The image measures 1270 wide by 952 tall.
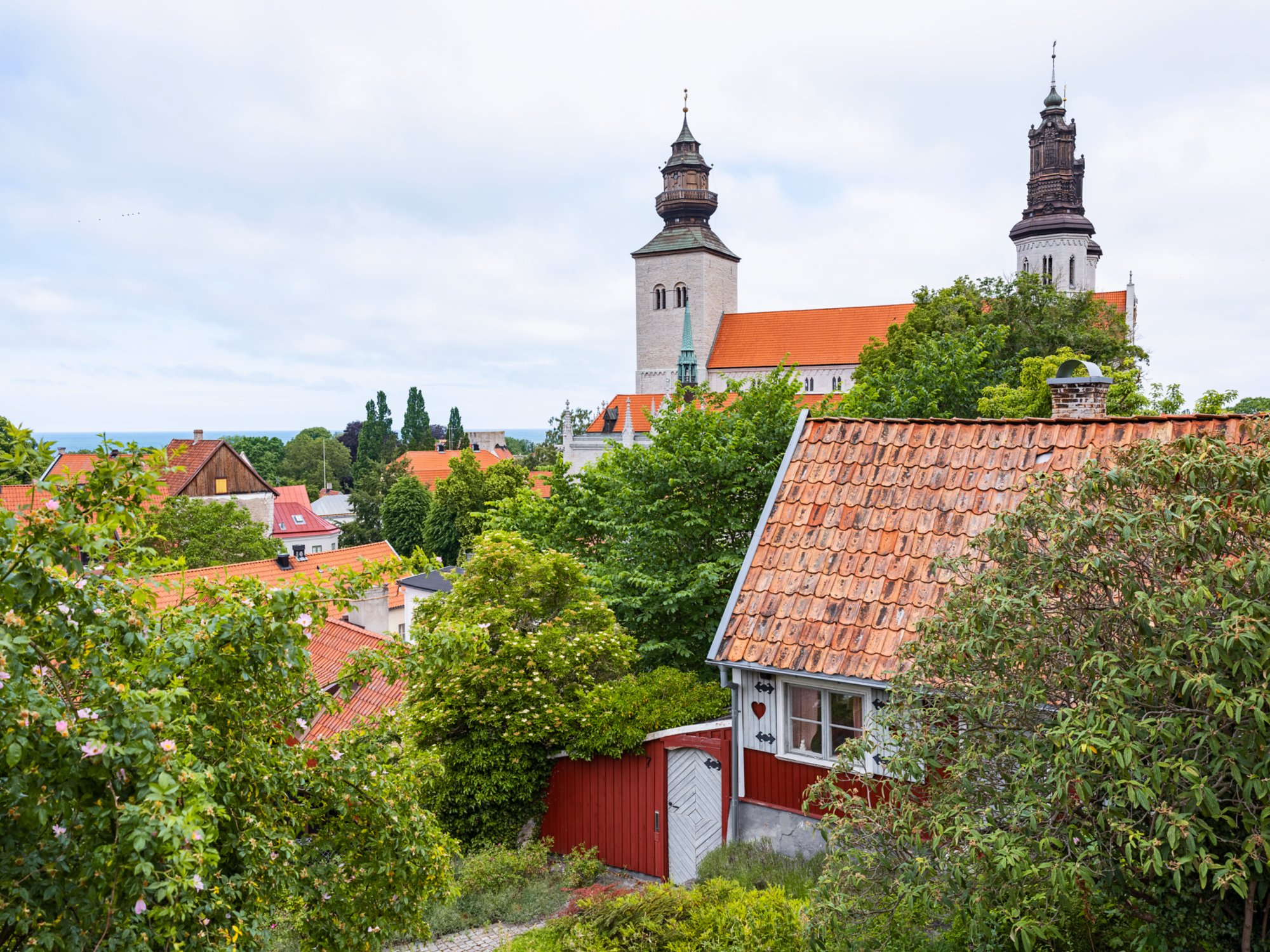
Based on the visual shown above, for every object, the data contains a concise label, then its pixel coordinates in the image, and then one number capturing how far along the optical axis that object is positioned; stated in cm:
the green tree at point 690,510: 1878
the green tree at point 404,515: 7431
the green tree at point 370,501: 8281
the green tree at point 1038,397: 2389
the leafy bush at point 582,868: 1310
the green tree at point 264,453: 13050
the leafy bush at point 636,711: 1336
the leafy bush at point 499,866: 1240
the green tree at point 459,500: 6806
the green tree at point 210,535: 3788
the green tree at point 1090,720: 530
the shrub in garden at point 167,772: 412
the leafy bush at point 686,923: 835
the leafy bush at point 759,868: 1054
